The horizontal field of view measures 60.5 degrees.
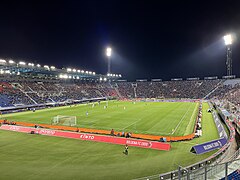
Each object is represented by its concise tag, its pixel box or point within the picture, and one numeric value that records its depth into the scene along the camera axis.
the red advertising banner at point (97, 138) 22.83
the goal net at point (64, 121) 37.00
